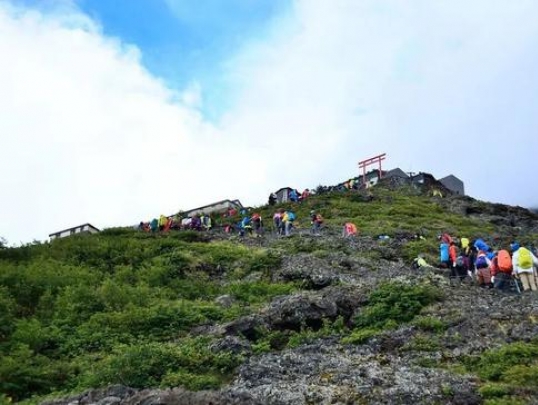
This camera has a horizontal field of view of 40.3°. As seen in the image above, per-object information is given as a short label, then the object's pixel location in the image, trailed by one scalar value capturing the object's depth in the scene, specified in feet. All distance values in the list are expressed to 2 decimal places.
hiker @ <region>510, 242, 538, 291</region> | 79.36
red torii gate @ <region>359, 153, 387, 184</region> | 238.07
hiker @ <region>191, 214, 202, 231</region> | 165.21
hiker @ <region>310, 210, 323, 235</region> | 146.37
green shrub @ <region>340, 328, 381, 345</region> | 65.74
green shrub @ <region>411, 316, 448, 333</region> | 65.83
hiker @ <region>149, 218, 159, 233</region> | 163.73
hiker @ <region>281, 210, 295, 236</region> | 146.20
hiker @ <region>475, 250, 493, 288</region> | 86.84
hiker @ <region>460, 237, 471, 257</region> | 98.71
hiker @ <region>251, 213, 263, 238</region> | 155.12
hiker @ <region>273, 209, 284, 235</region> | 151.25
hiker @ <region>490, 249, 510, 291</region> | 83.35
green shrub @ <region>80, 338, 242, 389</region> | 57.00
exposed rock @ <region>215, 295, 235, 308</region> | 88.28
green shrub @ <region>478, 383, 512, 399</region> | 47.52
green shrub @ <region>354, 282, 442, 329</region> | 71.67
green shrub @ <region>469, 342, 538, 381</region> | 51.88
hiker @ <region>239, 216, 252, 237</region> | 154.30
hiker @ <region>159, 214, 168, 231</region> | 164.07
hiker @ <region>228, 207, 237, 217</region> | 197.14
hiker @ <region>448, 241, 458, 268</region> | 96.94
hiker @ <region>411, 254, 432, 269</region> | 103.81
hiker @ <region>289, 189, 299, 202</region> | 208.33
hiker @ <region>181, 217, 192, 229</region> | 167.76
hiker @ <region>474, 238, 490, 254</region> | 92.34
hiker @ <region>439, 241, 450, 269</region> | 98.07
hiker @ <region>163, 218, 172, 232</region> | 162.52
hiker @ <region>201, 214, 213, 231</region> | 167.19
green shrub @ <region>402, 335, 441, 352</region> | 60.39
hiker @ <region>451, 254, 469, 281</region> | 95.29
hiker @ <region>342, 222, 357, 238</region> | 137.51
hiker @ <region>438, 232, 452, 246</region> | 104.83
